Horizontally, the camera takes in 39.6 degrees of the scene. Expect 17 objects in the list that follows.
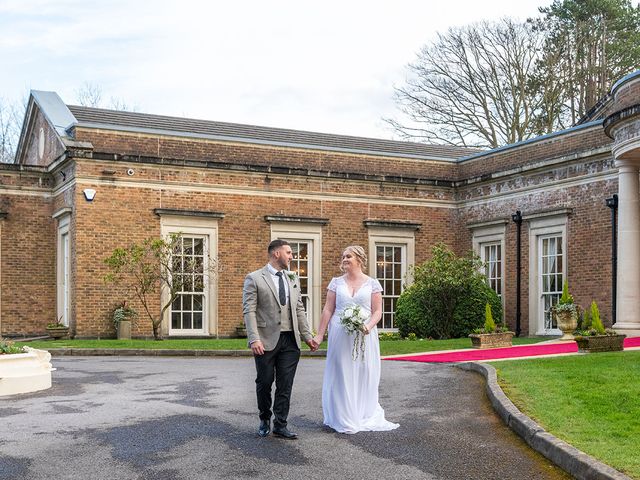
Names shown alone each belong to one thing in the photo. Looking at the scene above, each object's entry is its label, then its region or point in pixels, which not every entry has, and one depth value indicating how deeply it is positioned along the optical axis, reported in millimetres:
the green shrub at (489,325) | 17953
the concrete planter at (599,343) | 15023
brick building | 21969
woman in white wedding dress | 8453
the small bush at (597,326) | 15320
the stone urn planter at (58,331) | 22453
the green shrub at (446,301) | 22391
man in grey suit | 8094
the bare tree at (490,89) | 38469
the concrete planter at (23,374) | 11266
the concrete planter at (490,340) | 17703
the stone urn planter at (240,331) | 23516
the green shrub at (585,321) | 18567
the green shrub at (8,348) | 11783
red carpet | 15664
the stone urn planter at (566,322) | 18625
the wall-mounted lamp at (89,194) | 21828
